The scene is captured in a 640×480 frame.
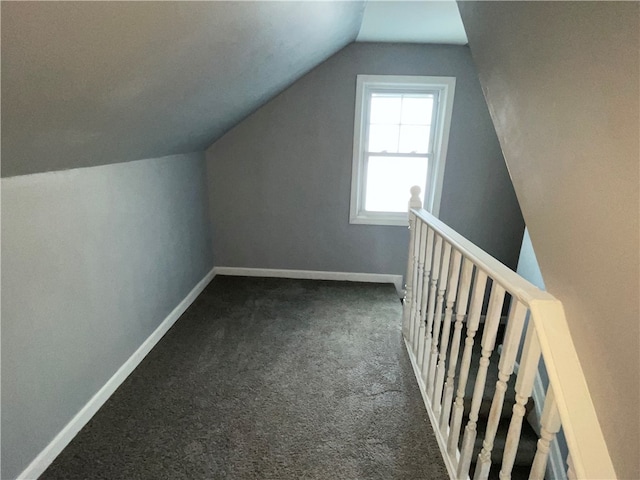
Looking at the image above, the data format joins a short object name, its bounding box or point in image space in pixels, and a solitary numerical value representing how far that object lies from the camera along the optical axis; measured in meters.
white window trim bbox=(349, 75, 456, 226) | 3.03
